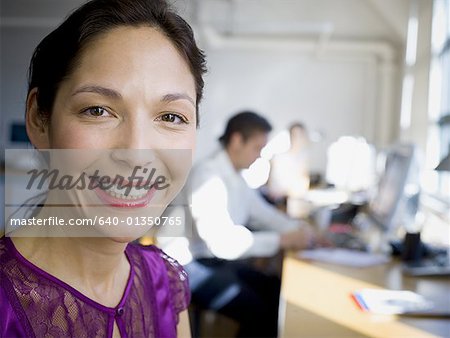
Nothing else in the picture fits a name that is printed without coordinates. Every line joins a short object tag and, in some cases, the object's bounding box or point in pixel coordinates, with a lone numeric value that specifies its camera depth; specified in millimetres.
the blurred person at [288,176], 4219
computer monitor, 1970
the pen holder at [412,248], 1890
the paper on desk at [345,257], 1841
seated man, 1794
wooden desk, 1156
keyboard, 1690
